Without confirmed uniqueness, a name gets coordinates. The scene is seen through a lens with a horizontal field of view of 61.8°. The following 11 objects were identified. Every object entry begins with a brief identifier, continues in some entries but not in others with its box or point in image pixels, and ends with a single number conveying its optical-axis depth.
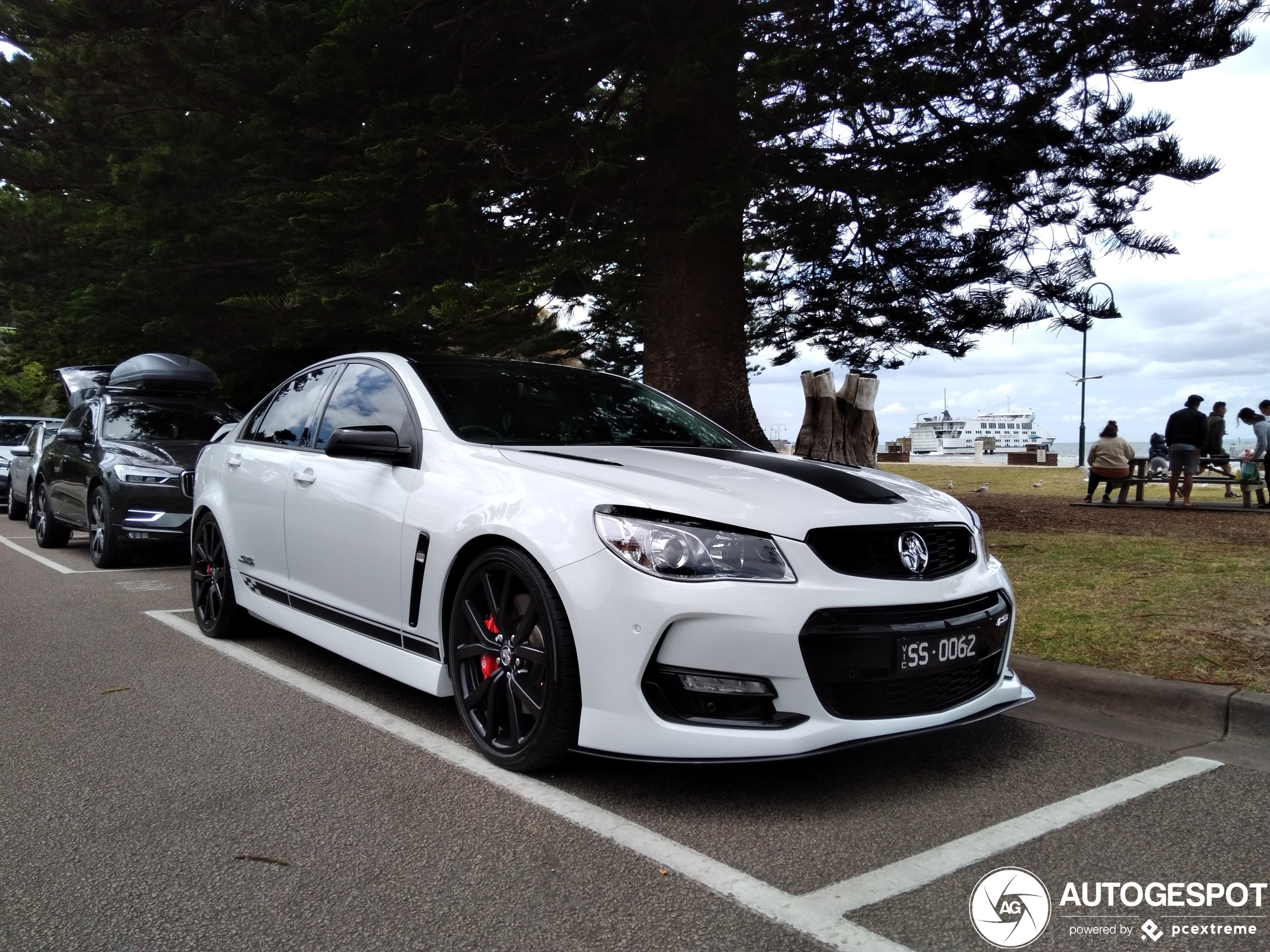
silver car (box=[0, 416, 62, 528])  13.62
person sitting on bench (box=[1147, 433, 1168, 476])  19.25
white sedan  3.29
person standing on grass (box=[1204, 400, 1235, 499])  16.34
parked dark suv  9.71
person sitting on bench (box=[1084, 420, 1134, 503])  15.72
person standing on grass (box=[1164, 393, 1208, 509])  14.52
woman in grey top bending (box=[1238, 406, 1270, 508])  15.45
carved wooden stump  11.81
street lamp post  37.34
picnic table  14.70
